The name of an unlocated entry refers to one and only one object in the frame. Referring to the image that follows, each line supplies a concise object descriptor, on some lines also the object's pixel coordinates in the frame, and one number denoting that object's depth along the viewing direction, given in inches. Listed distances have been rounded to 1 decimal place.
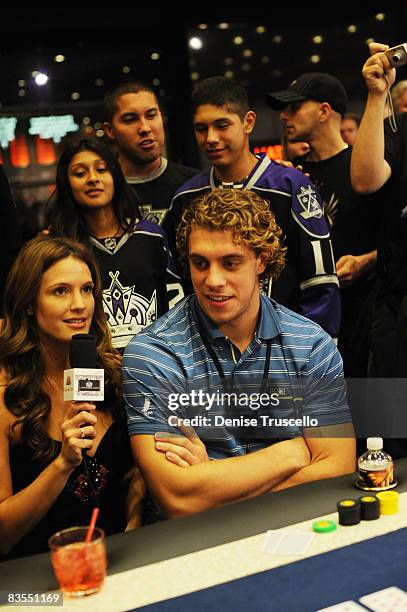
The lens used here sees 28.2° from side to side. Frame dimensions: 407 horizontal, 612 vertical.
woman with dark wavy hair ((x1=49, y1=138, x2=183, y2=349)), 112.2
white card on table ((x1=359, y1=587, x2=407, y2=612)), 50.6
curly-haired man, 84.4
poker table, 53.9
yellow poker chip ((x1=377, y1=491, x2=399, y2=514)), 65.7
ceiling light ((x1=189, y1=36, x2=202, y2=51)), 197.8
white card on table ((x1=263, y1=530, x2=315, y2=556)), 60.0
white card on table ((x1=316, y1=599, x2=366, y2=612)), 50.9
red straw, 58.9
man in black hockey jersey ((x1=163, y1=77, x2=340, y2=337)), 116.6
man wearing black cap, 124.1
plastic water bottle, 70.7
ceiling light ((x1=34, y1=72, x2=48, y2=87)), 185.6
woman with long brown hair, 80.7
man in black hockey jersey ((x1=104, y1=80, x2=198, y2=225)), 130.0
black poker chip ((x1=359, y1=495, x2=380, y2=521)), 64.9
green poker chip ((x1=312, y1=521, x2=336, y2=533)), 63.1
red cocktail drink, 56.6
